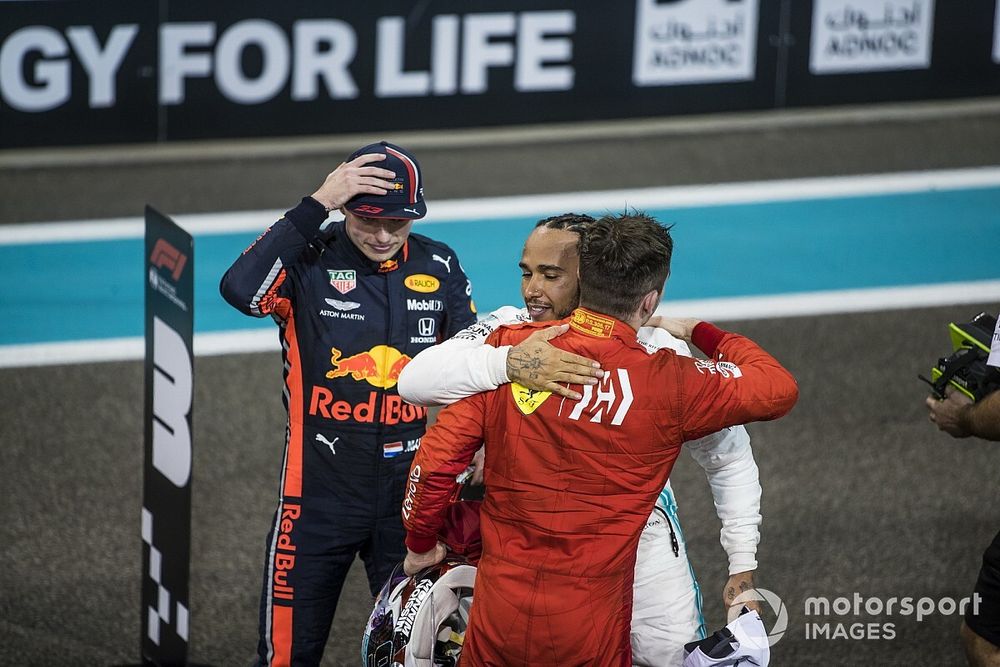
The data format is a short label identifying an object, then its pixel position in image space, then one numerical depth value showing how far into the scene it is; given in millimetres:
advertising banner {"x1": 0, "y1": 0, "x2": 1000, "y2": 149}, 20687
